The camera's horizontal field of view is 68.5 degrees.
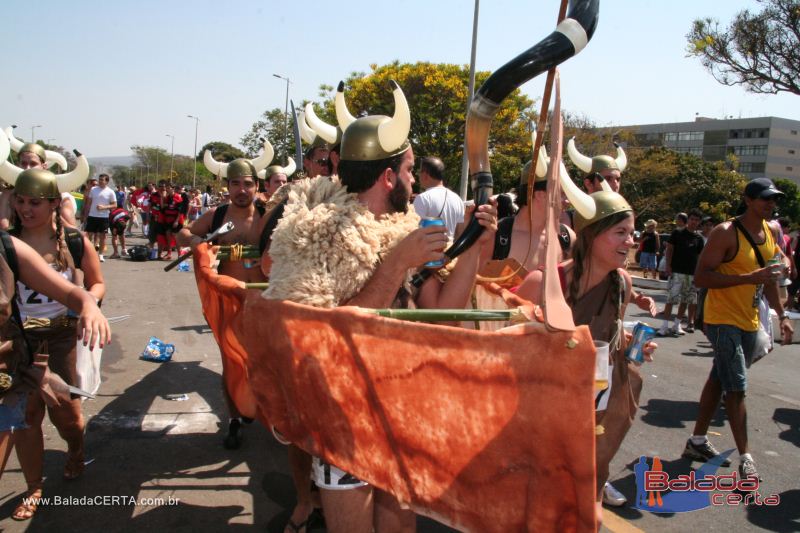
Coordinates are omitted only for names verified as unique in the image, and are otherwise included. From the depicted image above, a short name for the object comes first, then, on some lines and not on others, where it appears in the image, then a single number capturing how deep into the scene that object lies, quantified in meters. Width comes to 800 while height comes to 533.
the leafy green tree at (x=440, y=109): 27.27
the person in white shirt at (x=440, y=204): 5.83
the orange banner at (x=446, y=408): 1.55
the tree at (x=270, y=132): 44.66
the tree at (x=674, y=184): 28.77
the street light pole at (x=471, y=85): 18.17
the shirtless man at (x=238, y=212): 5.00
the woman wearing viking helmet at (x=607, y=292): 2.96
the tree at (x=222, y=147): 82.35
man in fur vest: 2.24
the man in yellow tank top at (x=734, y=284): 4.34
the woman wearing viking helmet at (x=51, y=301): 3.50
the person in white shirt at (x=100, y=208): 14.02
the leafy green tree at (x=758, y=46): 16.08
